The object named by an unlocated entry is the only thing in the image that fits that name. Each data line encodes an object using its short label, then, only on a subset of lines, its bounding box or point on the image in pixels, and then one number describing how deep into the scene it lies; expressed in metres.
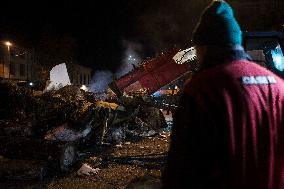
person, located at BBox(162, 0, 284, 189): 1.54
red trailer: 10.38
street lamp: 41.30
